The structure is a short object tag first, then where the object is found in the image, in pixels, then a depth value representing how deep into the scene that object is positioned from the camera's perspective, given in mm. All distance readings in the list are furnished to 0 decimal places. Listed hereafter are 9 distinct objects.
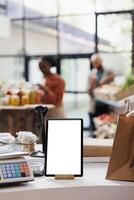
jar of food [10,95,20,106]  5570
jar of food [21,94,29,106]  5598
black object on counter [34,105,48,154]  1821
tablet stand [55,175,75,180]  1557
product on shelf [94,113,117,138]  5279
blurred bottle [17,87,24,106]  5621
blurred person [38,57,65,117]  5488
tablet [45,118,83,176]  1568
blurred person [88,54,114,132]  6496
